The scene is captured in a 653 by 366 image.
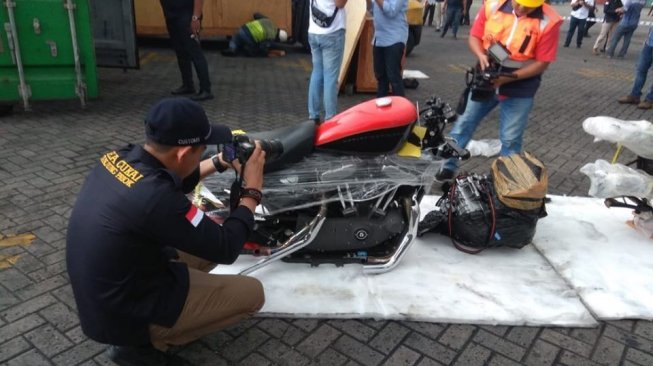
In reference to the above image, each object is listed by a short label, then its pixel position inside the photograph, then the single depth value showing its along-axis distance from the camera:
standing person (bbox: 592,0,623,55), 12.30
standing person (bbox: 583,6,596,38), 14.21
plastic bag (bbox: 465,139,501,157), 5.38
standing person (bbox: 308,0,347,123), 5.02
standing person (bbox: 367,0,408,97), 5.50
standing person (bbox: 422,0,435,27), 17.40
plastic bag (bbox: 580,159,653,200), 3.56
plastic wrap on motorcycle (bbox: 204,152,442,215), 2.89
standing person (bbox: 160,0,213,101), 6.35
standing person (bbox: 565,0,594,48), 13.39
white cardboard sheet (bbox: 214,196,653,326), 2.87
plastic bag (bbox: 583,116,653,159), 3.57
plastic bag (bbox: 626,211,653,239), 3.76
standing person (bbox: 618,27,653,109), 7.38
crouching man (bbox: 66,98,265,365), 1.88
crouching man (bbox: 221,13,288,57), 10.20
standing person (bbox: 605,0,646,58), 10.97
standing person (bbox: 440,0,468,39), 14.70
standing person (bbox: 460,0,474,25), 18.01
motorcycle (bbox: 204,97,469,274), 2.89
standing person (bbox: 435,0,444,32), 16.83
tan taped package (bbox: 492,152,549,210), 3.25
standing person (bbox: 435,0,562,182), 3.62
